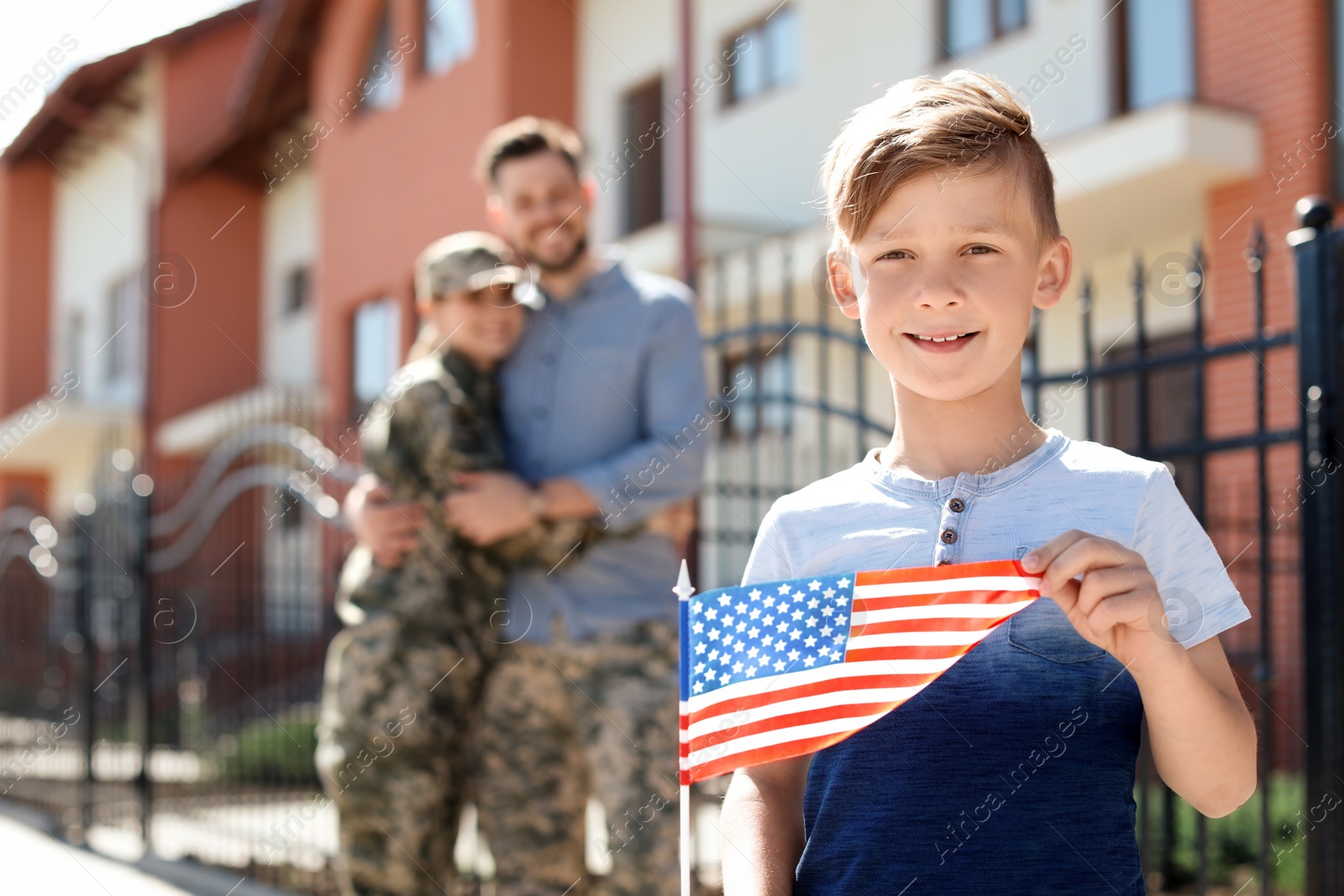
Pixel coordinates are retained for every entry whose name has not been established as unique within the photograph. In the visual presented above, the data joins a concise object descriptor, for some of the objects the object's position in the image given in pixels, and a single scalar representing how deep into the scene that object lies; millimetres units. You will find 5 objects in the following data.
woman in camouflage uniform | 3305
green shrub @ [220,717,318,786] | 7723
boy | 1504
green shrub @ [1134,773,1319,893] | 5465
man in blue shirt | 3225
